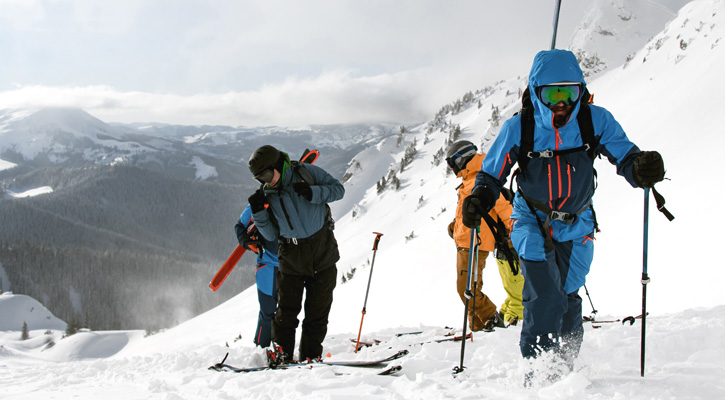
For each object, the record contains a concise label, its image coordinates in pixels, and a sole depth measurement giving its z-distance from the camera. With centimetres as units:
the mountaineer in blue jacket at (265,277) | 514
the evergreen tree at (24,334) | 6581
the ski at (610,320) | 385
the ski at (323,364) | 358
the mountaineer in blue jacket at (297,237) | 433
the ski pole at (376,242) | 588
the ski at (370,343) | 526
